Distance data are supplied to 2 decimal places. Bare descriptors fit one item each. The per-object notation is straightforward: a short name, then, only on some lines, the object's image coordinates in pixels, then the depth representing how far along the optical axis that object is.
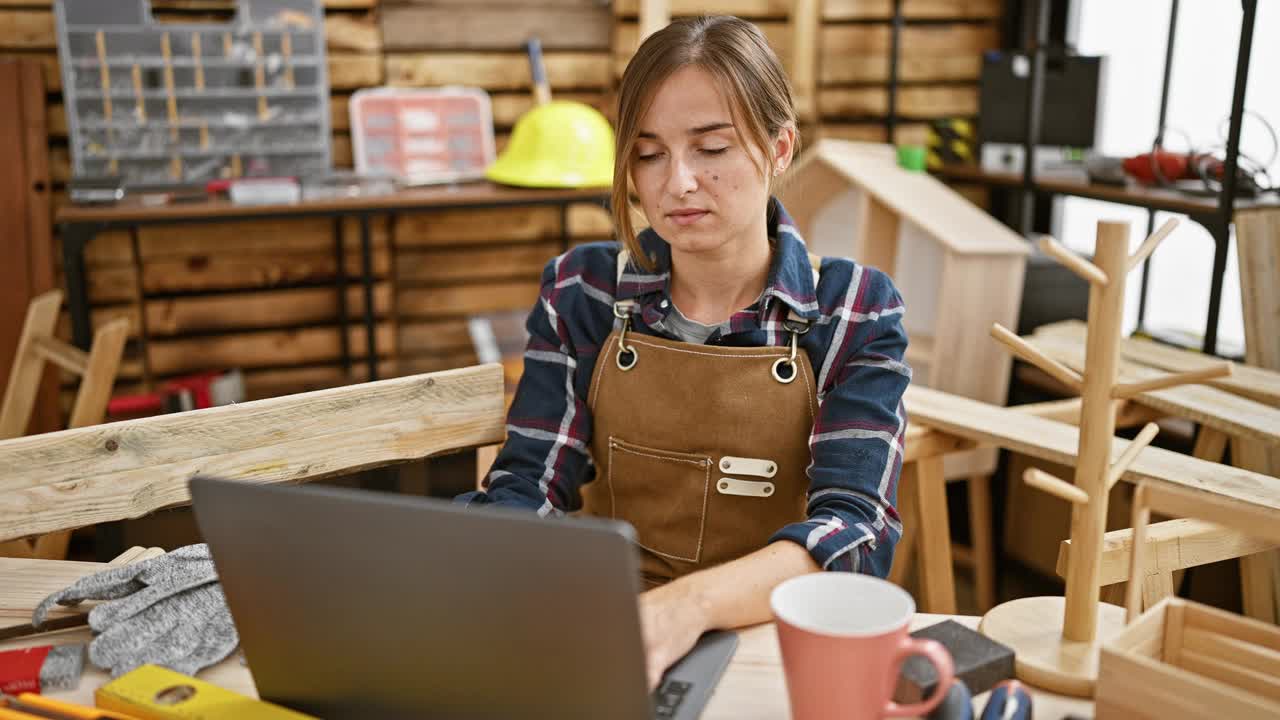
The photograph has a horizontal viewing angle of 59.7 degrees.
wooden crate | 0.80
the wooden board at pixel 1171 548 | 1.23
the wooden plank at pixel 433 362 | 4.22
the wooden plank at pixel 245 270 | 3.87
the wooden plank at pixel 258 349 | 3.95
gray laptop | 0.73
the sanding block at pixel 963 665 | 0.87
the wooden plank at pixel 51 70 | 3.62
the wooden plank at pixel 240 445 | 1.22
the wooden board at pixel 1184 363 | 2.13
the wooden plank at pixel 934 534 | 2.17
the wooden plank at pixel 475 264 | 4.16
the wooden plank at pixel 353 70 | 3.91
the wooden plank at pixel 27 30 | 3.57
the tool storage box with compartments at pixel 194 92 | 3.44
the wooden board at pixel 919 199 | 2.59
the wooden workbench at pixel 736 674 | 0.94
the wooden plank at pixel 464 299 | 4.19
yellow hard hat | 3.40
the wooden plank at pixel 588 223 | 4.31
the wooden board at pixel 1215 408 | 1.94
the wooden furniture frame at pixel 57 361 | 2.15
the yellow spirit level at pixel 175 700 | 0.90
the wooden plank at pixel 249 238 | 3.84
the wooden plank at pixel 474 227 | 4.10
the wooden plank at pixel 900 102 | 4.24
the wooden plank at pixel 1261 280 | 2.28
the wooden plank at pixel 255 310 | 3.91
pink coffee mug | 0.79
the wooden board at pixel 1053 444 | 1.59
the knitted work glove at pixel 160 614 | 1.03
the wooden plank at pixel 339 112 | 3.96
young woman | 1.39
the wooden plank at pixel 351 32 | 3.88
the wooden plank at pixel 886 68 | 4.18
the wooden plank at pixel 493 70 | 4.00
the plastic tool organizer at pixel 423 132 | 3.86
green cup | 3.11
